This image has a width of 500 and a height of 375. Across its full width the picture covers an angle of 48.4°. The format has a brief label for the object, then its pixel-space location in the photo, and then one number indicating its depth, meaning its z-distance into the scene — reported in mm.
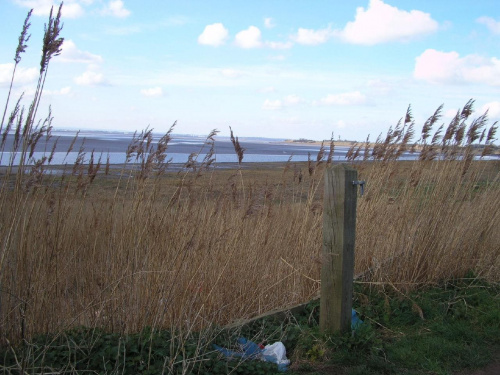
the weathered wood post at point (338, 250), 4516
